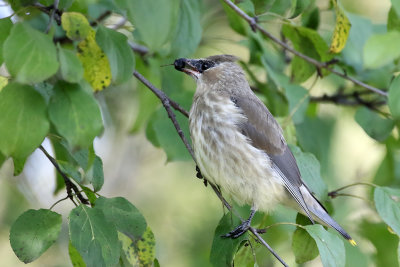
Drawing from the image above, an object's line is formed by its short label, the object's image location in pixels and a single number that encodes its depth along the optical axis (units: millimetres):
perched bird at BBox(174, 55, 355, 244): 7758
